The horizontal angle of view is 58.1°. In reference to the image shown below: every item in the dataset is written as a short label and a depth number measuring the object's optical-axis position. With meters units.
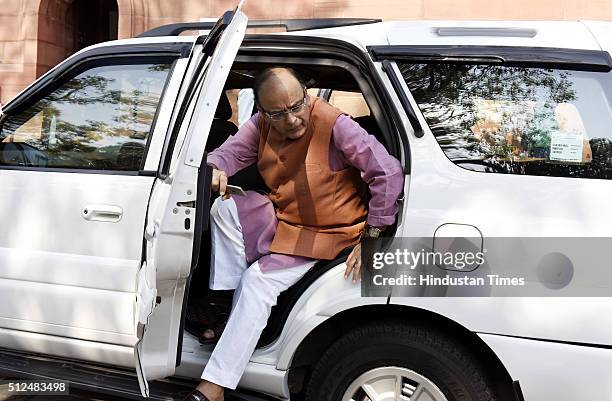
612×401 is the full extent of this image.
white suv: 2.06
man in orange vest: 2.36
